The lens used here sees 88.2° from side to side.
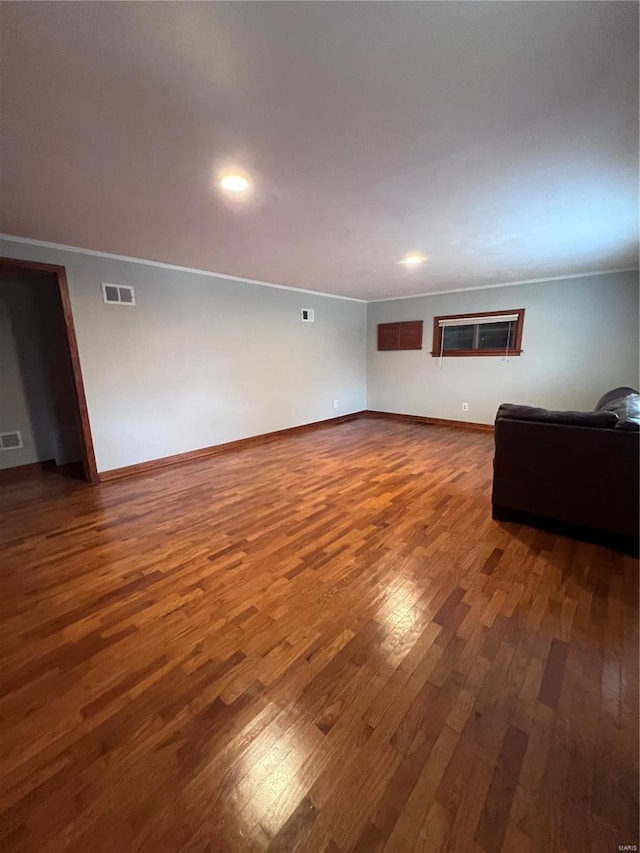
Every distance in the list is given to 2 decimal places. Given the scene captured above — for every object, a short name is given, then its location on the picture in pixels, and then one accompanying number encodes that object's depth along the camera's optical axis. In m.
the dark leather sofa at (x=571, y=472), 2.12
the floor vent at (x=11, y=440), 3.80
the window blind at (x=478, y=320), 5.12
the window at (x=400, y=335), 6.07
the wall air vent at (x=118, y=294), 3.44
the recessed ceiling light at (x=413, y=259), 3.56
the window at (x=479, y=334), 5.13
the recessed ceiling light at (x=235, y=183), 1.90
